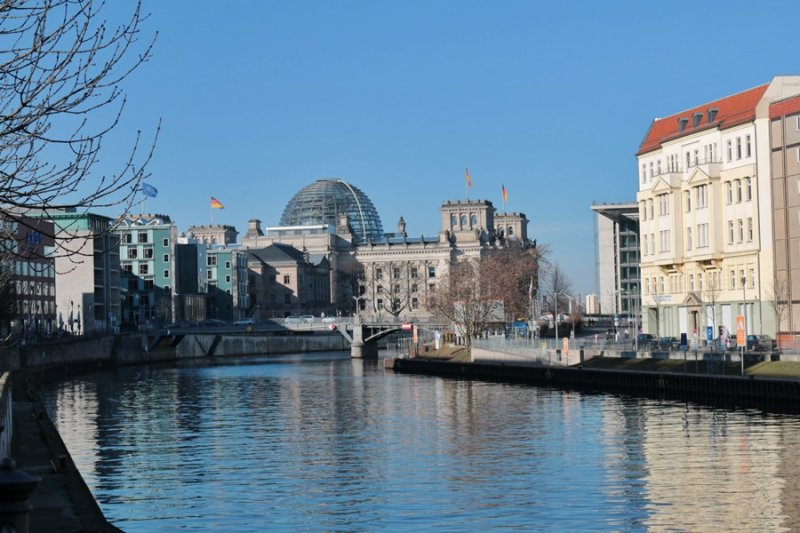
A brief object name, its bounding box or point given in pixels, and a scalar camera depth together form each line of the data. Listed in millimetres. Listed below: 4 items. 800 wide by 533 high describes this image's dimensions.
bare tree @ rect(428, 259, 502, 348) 151500
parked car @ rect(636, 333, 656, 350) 107875
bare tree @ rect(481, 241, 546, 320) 172750
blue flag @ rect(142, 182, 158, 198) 181462
